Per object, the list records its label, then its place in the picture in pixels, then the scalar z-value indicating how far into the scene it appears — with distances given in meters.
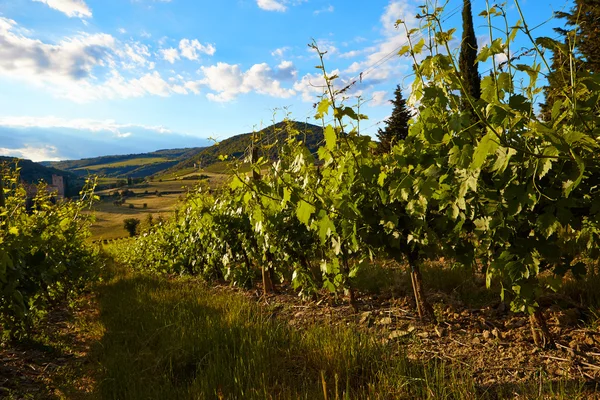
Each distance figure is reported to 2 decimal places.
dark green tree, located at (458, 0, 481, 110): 22.29
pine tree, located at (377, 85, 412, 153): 29.05
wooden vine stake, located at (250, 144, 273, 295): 4.82
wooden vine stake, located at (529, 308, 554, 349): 2.54
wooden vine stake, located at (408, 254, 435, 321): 3.17
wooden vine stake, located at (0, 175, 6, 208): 3.83
